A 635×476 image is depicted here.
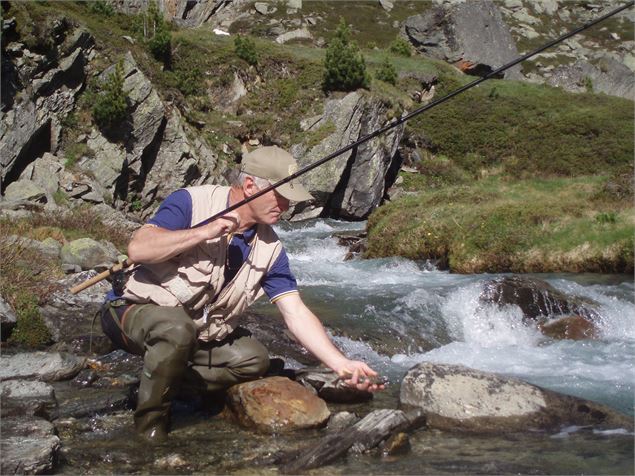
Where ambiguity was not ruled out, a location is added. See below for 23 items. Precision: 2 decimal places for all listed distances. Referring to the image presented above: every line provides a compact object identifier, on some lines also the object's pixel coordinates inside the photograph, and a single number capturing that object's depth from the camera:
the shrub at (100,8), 31.80
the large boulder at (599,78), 55.53
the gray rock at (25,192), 18.28
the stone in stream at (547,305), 11.00
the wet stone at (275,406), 6.01
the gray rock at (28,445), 4.64
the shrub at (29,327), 8.79
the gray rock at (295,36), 55.50
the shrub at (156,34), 33.38
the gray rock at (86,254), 12.48
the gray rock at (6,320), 8.58
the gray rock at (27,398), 5.92
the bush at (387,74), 39.53
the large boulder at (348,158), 32.03
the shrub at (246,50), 36.75
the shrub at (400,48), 47.94
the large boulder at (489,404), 6.25
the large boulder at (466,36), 53.28
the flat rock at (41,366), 7.11
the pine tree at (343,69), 34.94
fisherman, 5.21
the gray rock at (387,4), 71.00
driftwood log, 5.18
